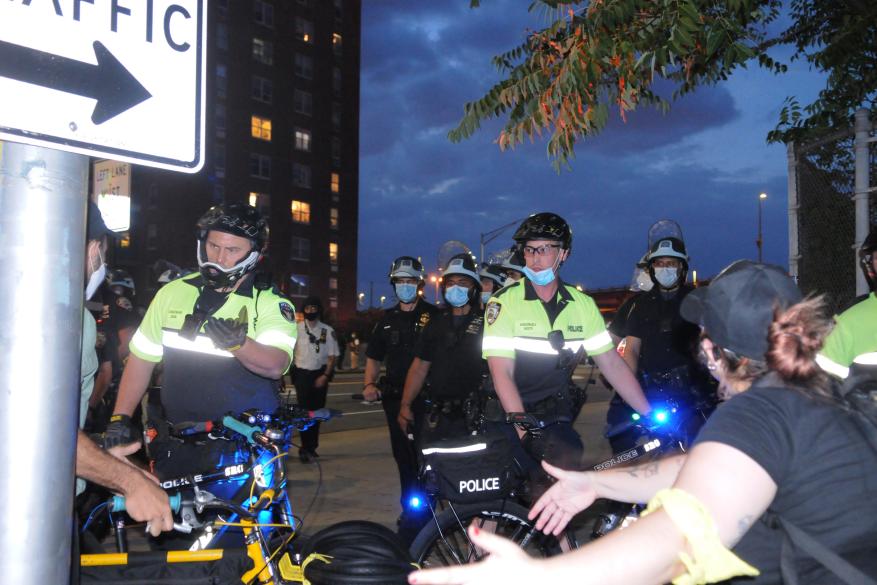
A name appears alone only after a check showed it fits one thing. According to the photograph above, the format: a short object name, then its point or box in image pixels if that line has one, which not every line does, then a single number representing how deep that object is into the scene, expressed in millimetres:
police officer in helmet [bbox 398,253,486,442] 5918
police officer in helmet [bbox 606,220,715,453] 5770
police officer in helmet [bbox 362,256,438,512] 6484
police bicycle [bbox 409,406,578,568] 3836
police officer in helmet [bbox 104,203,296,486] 3910
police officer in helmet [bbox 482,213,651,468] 4746
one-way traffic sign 1802
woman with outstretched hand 1548
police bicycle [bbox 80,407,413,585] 2732
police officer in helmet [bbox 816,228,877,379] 4172
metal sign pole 1765
